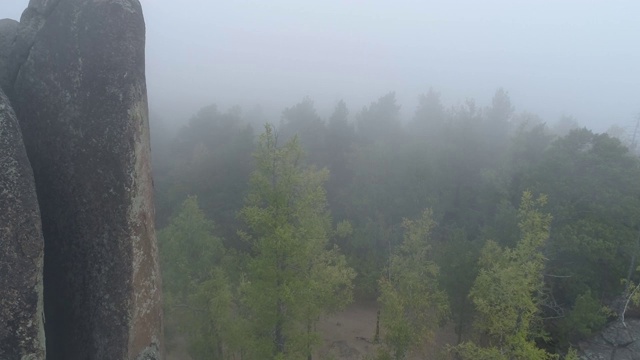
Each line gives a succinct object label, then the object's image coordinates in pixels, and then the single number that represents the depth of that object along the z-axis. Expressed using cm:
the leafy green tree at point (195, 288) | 1398
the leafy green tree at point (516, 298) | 1167
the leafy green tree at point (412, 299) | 1417
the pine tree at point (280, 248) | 1138
